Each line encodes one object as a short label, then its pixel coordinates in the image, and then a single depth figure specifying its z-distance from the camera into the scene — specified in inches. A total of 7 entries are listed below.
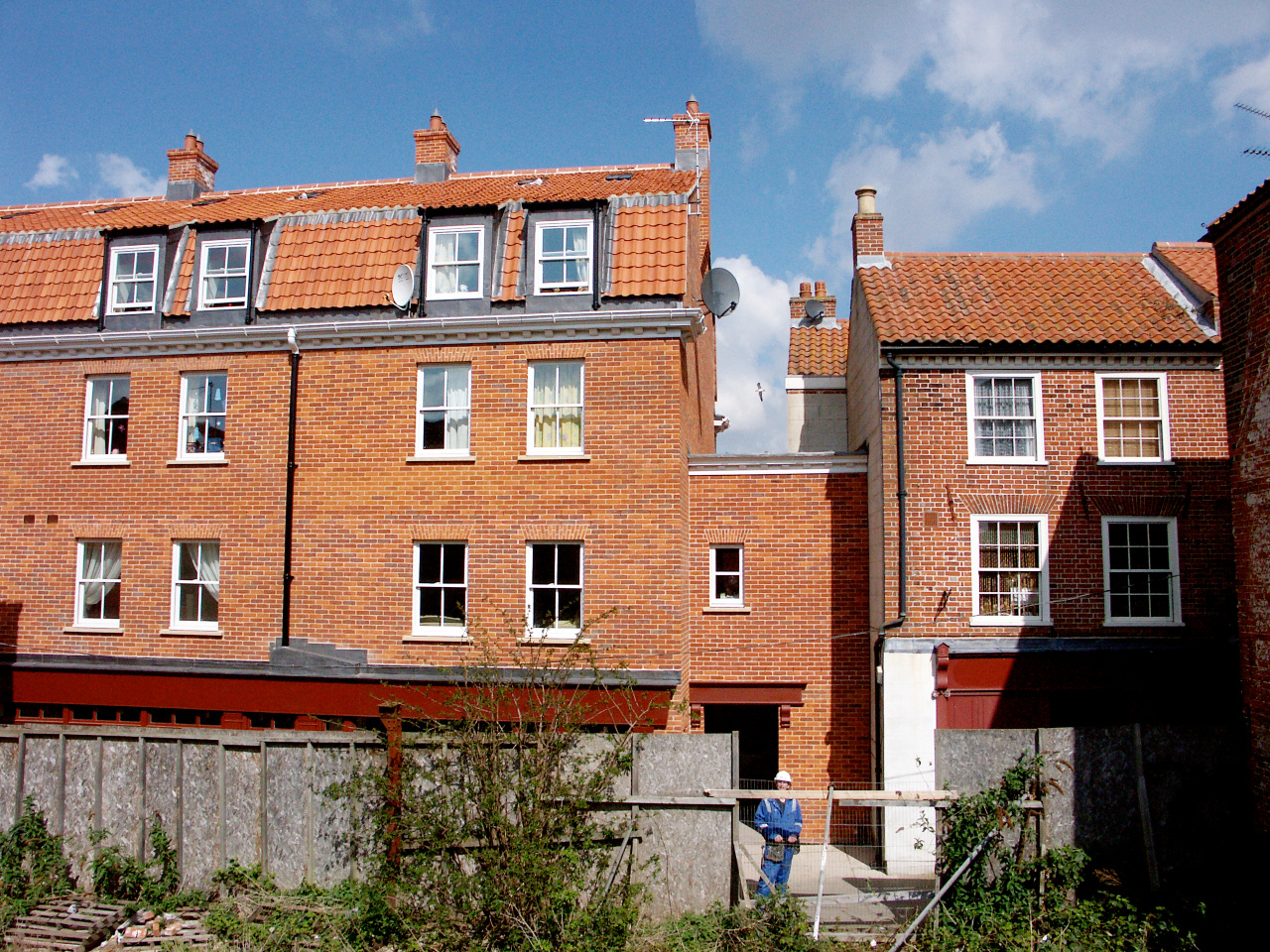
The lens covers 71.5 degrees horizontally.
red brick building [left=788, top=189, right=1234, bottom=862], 578.6
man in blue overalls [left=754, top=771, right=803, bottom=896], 405.4
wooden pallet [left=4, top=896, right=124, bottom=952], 390.0
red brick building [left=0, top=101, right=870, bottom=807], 602.2
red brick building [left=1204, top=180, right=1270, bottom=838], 396.2
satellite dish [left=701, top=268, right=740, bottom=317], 666.8
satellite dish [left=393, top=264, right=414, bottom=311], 616.4
